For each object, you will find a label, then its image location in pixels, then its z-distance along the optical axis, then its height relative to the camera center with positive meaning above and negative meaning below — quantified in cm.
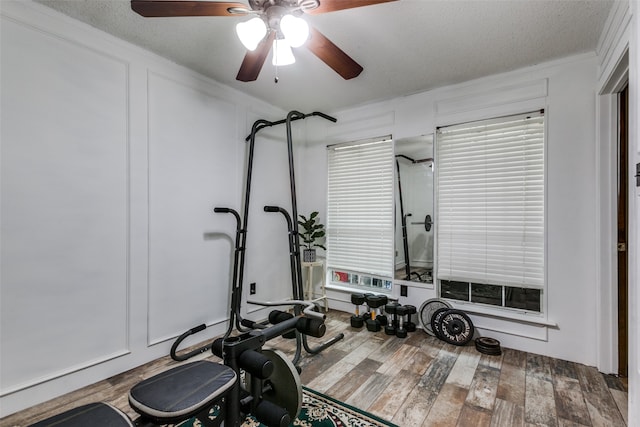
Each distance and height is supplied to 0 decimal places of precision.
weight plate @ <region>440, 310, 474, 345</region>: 277 -107
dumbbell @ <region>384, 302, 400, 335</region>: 306 -110
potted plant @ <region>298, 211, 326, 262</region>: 358 -27
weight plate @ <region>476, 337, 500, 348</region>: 263 -115
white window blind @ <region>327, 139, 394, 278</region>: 352 +8
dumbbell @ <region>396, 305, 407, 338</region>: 300 -112
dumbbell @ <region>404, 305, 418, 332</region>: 312 -115
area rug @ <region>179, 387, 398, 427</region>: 172 -121
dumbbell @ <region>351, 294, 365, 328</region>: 324 -112
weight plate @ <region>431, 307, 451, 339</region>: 290 -105
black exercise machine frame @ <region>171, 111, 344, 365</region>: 271 -40
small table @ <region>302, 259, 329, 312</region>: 360 -90
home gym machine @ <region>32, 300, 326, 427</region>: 105 -70
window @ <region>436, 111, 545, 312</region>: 269 +3
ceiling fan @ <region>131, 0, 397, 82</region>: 148 +104
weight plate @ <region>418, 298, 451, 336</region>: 304 -99
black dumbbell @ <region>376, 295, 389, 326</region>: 323 -110
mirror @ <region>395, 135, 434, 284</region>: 322 +5
